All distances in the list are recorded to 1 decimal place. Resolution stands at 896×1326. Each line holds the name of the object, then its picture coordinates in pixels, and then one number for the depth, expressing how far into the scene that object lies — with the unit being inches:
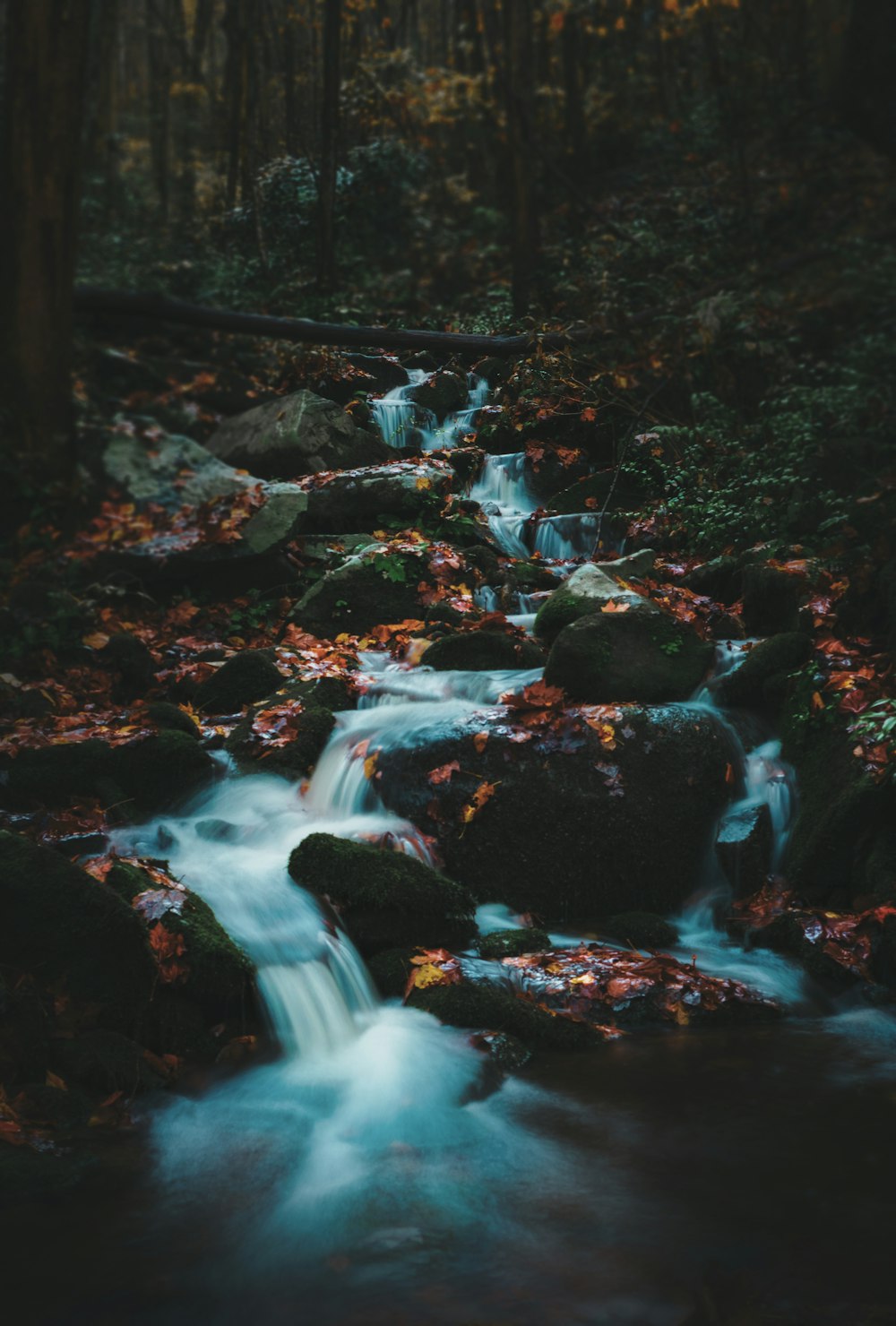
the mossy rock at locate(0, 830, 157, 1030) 163.9
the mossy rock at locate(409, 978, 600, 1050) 177.5
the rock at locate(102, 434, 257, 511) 302.9
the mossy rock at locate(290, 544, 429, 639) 265.7
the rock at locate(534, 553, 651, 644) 251.6
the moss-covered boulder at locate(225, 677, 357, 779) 247.4
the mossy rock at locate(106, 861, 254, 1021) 176.2
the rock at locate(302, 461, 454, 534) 209.0
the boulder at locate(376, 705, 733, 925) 229.6
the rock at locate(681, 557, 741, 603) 251.8
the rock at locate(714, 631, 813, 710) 247.4
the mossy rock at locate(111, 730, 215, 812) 237.9
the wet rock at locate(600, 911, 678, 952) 213.0
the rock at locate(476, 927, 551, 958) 202.7
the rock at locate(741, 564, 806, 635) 256.5
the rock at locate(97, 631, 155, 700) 286.5
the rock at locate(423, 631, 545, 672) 269.3
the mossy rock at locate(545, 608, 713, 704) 247.3
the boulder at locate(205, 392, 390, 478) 206.1
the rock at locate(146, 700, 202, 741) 251.6
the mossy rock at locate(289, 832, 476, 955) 201.6
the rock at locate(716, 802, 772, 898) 226.8
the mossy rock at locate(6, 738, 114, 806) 229.8
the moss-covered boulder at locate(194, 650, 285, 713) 277.3
